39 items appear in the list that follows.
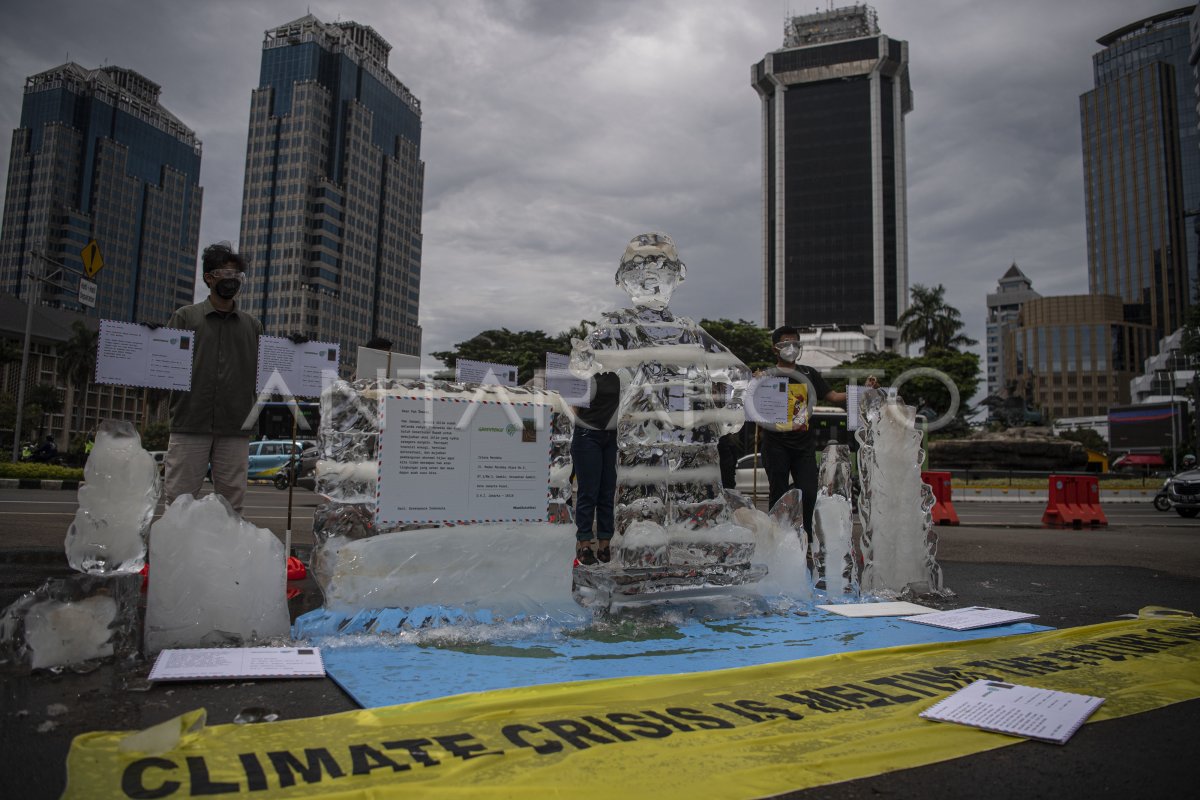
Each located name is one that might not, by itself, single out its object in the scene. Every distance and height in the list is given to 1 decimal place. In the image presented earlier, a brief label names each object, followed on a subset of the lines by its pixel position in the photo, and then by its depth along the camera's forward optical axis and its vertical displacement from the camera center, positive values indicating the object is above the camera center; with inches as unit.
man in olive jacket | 156.5 +11.9
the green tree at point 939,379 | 1621.6 +196.2
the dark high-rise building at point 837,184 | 4229.8 +1629.9
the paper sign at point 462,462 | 141.1 -0.7
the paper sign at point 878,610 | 160.6 -31.1
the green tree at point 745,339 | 1549.0 +260.1
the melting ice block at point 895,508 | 186.2 -10.2
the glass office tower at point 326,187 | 4227.4 +1589.5
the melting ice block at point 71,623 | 103.6 -24.6
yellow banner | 68.7 -29.9
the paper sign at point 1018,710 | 86.5 -29.7
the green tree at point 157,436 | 1833.0 +38.1
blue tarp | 105.0 -31.2
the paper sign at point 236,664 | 101.4 -29.8
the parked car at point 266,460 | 886.4 -7.3
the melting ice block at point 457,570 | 135.3 -21.0
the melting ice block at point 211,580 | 115.3 -20.0
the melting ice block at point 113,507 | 124.2 -9.6
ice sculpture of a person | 157.3 +10.8
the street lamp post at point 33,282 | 643.8 +143.1
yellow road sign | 487.8 +126.4
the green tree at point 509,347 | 1466.5 +231.5
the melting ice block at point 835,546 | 188.7 -20.1
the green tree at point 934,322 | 2016.5 +394.0
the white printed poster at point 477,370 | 259.8 +32.8
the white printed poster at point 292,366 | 196.9 +23.9
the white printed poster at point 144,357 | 167.2 +22.3
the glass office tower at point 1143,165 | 5452.8 +2314.5
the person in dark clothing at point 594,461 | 159.2 +0.0
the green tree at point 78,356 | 2265.0 +285.2
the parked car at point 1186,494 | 568.7 -15.0
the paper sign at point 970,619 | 147.5 -30.4
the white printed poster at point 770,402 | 199.5 +17.2
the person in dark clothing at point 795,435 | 209.2 +8.7
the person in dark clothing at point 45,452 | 1111.6 -4.6
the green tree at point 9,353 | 2201.0 +282.1
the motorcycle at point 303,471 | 795.0 -17.1
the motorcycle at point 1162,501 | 638.0 -23.7
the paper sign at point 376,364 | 184.8 +23.3
